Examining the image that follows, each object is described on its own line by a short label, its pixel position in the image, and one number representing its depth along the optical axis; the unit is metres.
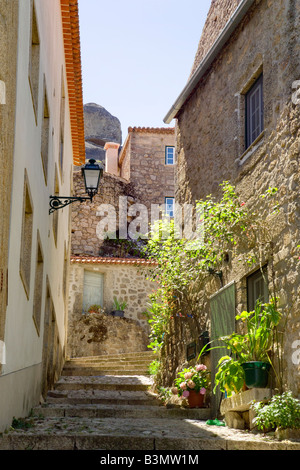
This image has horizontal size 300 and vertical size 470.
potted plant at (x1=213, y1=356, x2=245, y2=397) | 7.95
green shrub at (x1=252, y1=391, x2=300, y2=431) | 6.98
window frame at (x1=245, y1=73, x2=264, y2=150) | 9.34
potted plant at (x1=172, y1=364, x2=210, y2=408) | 9.88
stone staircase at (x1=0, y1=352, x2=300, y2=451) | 6.47
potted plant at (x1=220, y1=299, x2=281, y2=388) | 7.82
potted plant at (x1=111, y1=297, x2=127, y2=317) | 20.98
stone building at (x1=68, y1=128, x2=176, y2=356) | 20.27
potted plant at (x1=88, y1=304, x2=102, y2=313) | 20.67
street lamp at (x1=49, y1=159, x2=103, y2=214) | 10.26
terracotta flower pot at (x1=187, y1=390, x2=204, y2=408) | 9.93
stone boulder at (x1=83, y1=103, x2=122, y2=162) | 41.75
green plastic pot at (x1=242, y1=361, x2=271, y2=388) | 7.82
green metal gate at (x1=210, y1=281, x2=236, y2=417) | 9.34
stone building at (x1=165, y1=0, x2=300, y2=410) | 7.94
